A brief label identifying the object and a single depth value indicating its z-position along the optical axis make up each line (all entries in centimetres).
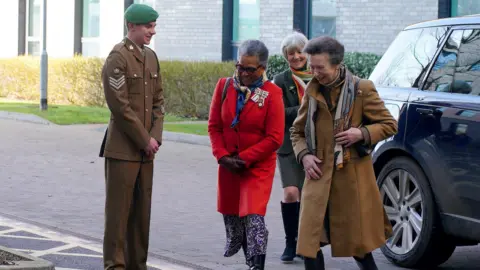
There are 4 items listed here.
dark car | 732
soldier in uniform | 681
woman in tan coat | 616
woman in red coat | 720
